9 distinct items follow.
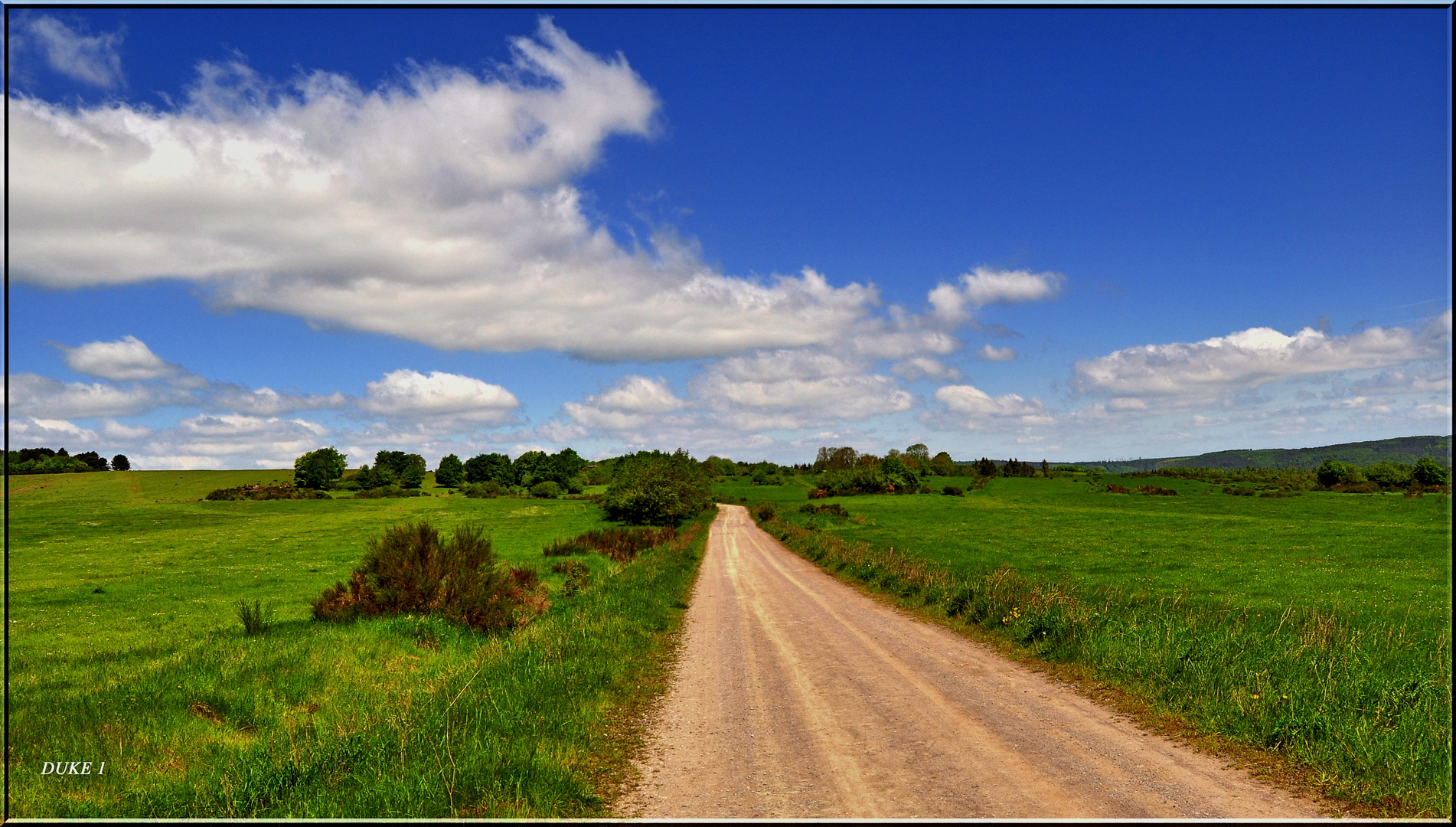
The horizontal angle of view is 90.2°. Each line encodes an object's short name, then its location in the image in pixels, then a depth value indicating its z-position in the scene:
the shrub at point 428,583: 21.38
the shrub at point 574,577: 30.75
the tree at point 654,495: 81.19
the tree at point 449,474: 161.88
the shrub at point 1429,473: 117.54
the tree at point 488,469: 161.12
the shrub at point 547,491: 136.50
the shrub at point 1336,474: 134.00
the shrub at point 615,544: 48.66
